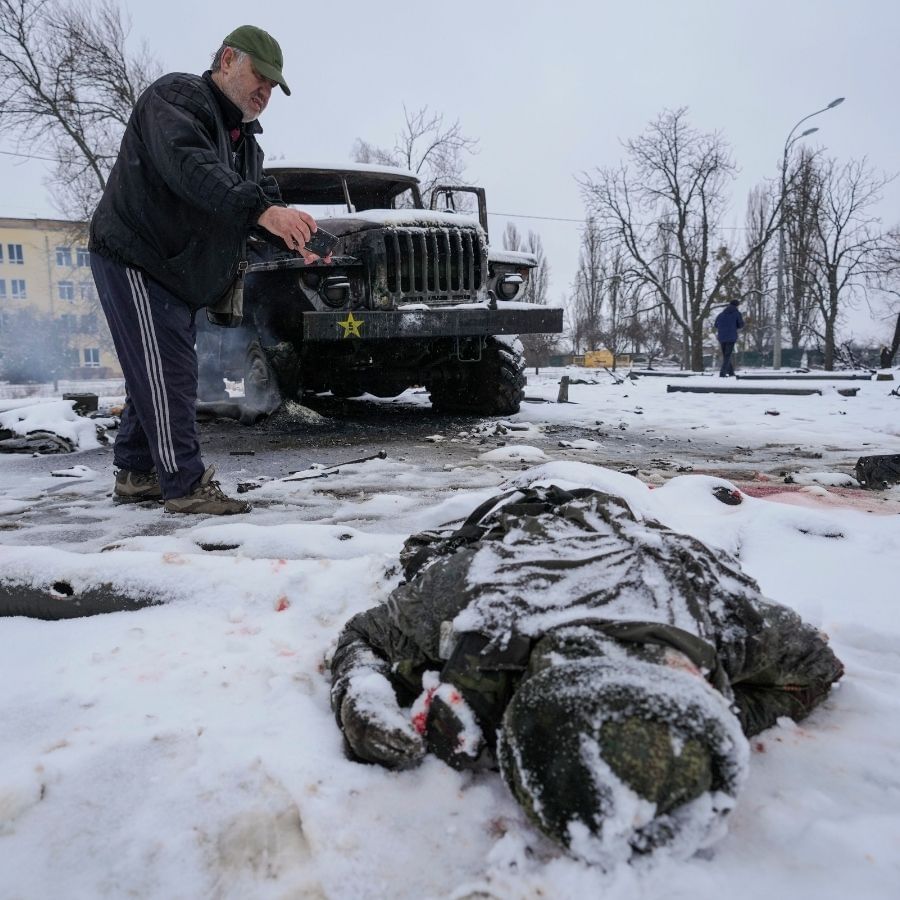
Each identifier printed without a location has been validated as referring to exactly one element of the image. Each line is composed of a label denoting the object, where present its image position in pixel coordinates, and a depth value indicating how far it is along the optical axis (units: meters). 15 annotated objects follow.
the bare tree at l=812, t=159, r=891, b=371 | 25.05
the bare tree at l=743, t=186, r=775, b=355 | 28.32
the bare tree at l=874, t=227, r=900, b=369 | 25.38
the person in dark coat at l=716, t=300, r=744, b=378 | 14.22
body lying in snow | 0.80
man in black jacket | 2.32
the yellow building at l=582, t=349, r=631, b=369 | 31.92
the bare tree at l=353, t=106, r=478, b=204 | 19.16
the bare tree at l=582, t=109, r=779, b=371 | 23.83
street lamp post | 18.16
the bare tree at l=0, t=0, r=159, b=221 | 13.95
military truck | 4.85
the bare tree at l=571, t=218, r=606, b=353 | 33.88
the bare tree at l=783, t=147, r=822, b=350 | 22.70
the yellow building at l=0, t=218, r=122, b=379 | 41.81
